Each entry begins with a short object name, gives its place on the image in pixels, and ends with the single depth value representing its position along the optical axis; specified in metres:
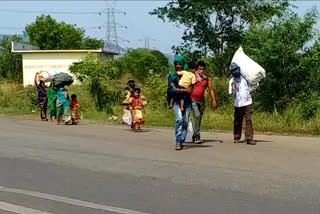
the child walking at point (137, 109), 15.88
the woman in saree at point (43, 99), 21.28
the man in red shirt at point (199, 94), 12.25
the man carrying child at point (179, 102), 11.34
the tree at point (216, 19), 28.41
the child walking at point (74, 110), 19.23
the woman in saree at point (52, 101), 20.33
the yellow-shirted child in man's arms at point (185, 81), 11.40
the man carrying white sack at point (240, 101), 12.13
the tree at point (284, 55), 16.42
